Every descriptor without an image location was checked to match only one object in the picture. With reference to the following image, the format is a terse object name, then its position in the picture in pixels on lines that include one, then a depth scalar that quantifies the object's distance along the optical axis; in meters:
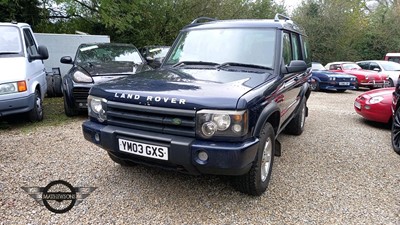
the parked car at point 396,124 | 4.64
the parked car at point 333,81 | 12.20
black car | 5.73
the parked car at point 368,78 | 12.74
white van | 4.84
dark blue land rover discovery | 2.43
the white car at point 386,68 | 12.91
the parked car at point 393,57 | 15.96
